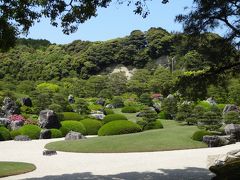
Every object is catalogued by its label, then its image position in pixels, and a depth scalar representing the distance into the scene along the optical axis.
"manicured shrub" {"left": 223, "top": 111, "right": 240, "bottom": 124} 24.26
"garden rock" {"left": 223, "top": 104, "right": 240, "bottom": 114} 29.38
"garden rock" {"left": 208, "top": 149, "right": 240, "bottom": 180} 8.27
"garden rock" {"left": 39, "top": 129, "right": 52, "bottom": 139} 24.41
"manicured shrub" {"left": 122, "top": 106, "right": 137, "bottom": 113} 36.53
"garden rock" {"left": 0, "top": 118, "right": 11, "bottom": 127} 26.74
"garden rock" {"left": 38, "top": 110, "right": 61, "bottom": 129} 26.20
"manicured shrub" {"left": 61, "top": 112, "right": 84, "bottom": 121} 29.56
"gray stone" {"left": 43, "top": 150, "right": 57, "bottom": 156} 16.54
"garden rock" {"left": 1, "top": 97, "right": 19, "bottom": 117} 30.55
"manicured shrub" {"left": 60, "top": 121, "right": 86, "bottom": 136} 26.06
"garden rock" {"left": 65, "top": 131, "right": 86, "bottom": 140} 22.06
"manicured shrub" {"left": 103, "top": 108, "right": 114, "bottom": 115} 33.97
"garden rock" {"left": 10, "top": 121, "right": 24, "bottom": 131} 26.44
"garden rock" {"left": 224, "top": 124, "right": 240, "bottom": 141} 20.19
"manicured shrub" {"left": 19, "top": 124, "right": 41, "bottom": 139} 24.52
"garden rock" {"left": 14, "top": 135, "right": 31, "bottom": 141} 23.44
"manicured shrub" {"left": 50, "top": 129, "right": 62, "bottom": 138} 24.92
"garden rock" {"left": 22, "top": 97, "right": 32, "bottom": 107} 34.50
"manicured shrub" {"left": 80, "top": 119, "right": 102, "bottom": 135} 26.53
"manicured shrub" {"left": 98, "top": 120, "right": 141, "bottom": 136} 23.31
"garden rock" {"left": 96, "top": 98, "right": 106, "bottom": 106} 41.13
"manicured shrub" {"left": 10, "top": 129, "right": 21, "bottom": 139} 24.68
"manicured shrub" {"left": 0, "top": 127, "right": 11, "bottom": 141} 24.06
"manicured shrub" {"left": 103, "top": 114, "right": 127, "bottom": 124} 27.81
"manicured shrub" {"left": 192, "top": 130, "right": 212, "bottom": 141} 18.92
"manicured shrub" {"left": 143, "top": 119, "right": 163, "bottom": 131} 25.84
